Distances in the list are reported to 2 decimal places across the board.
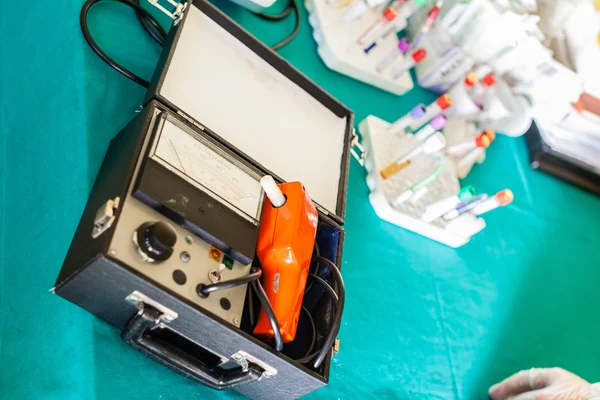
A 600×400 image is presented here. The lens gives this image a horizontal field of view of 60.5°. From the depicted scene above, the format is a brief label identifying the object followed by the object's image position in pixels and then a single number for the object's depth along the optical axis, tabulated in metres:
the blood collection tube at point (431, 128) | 1.18
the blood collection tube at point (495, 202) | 1.15
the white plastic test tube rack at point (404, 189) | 1.20
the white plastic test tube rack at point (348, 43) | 1.28
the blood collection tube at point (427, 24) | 1.35
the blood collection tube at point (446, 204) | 1.17
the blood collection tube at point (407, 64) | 1.35
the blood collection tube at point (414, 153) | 1.14
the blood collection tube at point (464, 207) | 1.20
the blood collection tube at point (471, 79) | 1.29
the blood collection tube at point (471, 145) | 1.26
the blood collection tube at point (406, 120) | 1.22
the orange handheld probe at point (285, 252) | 0.70
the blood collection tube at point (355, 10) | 1.25
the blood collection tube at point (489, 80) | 1.36
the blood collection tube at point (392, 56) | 1.34
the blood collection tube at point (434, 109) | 1.20
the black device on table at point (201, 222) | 0.59
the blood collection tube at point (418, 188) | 1.15
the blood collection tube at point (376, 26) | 1.27
